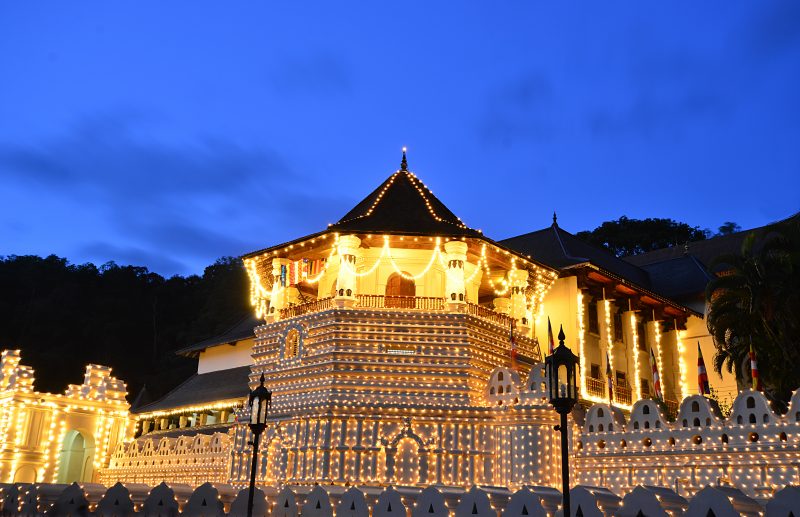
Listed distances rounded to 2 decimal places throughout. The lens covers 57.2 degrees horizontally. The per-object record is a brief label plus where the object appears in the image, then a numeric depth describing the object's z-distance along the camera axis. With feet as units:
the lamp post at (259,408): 41.27
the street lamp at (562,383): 31.83
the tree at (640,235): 183.21
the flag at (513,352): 66.43
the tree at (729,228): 192.44
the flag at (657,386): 65.77
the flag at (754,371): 56.39
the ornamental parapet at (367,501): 30.86
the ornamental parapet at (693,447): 47.21
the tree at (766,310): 62.80
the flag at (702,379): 60.13
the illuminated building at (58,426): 86.38
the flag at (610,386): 68.10
